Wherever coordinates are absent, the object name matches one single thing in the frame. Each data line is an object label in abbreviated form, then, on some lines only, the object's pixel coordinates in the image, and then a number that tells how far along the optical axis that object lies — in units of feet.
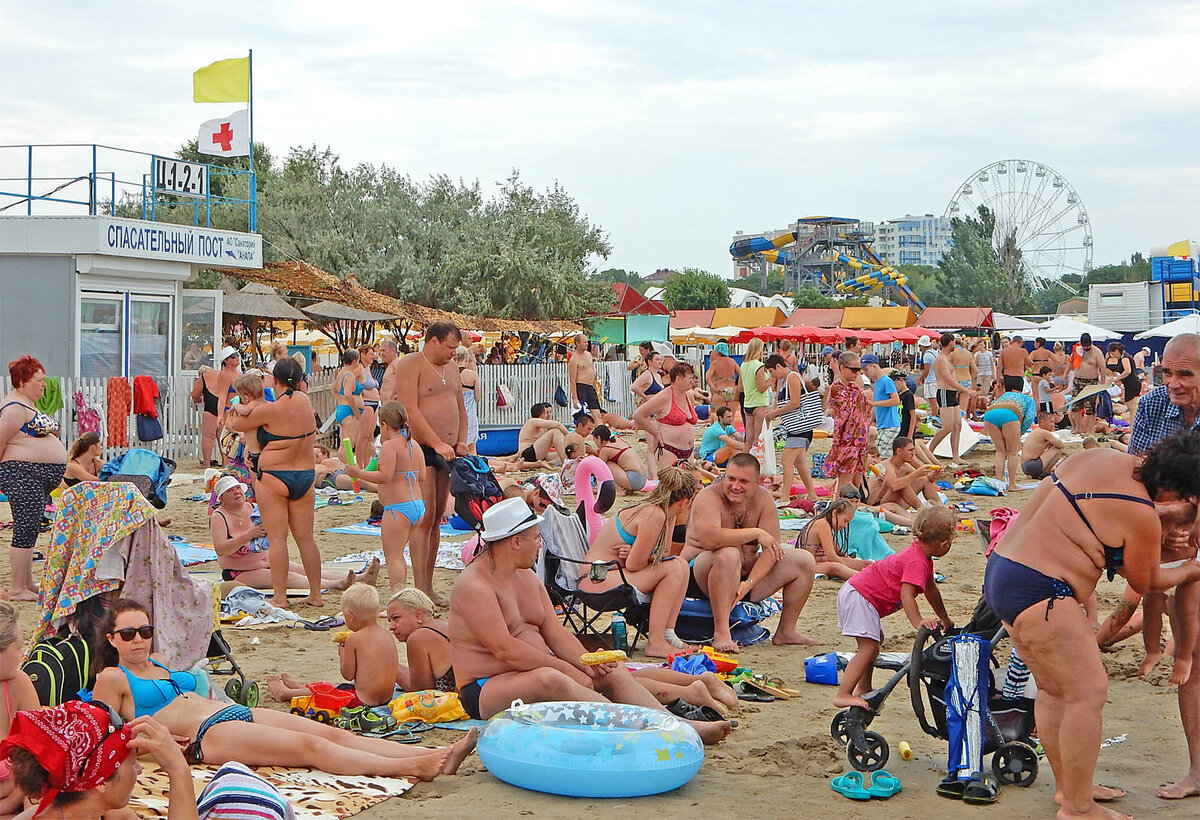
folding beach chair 21.81
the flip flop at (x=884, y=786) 14.89
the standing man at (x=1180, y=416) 14.69
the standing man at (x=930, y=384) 55.83
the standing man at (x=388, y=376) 45.37
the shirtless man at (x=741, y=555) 22.24
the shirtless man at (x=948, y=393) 47.65
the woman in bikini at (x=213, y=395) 48.14
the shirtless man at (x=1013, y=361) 55.93
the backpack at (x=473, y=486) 25.11
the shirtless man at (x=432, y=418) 25.14
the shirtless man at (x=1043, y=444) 41.63
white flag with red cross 69.26
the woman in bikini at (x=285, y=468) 24.77
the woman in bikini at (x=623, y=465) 41.28
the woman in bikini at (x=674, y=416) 40.91
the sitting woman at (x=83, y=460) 27.45
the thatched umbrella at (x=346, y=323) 79.15
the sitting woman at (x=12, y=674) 13.14
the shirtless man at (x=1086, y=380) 64.44
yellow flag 67.97
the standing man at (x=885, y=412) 46.11
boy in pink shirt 16.72
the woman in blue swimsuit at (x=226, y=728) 14.79
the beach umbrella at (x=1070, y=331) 121.80
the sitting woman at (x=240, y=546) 26.60
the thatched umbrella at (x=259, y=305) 75.56
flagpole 64.59
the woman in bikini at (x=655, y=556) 21.58
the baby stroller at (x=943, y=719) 15.05
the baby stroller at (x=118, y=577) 16.88
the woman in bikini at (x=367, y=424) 49.11
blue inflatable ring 14.65
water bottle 21.68
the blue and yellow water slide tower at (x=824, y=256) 246.68
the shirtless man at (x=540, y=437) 50.21
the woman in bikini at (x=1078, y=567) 12.74
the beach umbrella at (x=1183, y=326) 89.16
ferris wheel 220.31
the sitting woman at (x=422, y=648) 18.84
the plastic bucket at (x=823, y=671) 20.68
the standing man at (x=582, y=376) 56.54
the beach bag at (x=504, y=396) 66.33
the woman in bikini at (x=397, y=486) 25.29
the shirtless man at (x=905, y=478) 36.96
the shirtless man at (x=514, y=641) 16.38
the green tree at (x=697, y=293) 251.80
